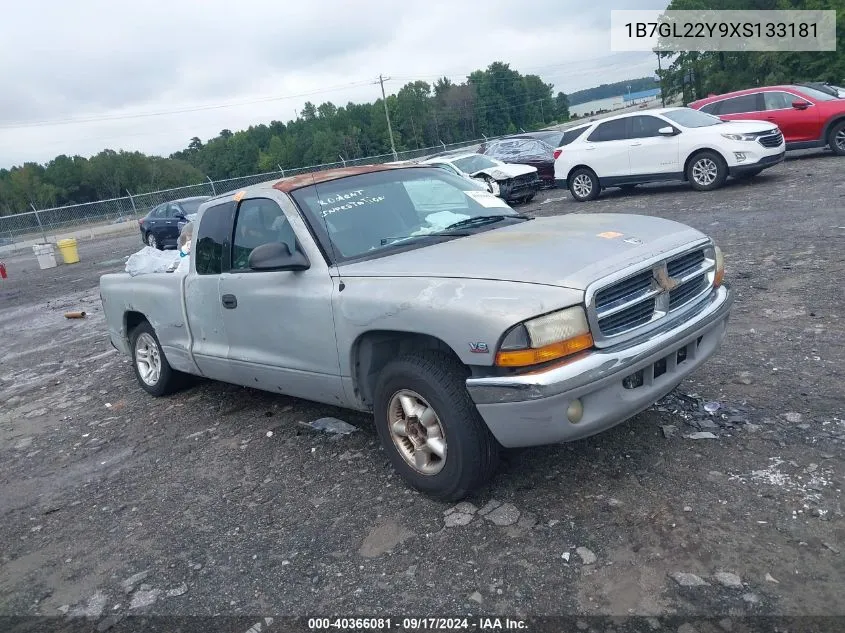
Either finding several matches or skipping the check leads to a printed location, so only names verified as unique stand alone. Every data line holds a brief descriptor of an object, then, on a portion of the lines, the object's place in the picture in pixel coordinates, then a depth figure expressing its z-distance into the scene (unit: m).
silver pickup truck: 3.17
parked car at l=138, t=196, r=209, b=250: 23.21
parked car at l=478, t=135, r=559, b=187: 19.73
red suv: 15.27
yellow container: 23.25
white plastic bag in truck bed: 5.96
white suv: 12.91
